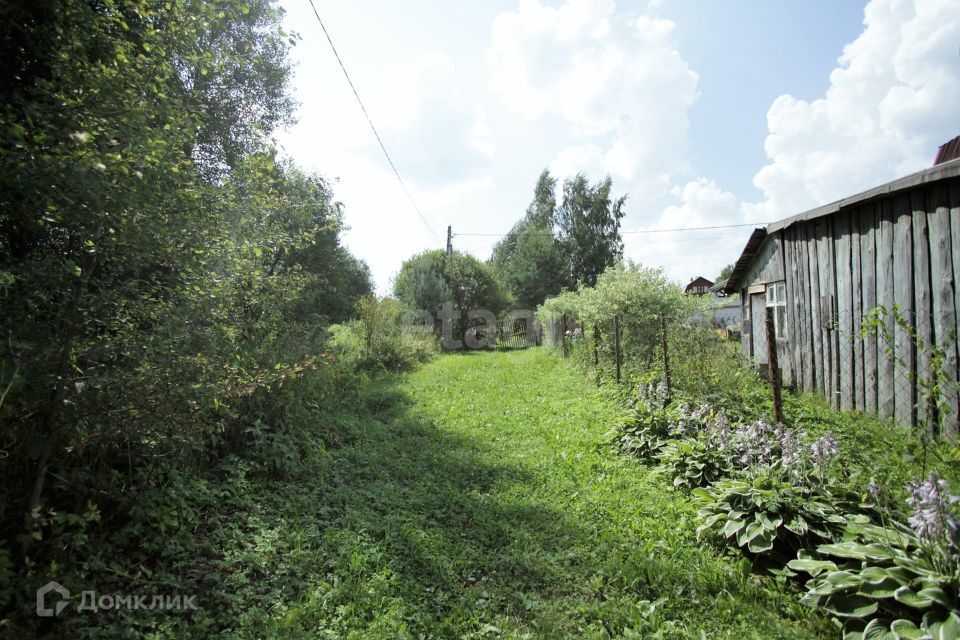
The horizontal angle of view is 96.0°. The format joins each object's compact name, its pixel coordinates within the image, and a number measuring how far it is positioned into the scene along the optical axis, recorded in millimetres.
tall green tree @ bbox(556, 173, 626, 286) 32562
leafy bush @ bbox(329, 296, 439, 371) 12305
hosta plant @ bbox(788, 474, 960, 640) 2012
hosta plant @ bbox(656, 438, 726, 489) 4062
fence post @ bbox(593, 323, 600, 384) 9273
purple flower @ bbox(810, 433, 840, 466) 3084
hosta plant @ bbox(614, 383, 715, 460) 4766
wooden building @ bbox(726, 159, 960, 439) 4988
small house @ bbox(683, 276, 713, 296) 45438
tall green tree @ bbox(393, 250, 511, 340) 20031
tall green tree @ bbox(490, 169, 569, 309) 33312
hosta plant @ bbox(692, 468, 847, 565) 2852
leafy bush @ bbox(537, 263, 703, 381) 8281
